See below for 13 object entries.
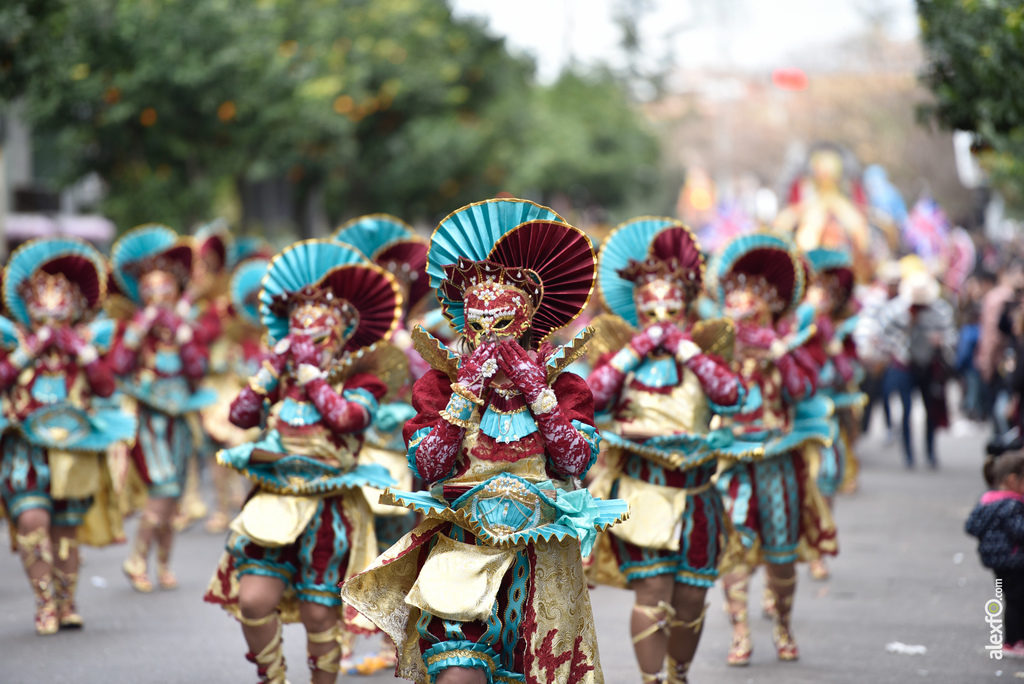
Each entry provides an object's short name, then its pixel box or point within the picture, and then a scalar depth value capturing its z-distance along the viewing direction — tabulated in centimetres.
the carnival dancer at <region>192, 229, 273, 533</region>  2299
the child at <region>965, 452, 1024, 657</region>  1380
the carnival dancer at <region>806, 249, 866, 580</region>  2022
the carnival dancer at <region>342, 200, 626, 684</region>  958
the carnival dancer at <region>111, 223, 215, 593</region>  1886
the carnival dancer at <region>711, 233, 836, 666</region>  1457
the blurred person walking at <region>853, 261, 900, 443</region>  3219
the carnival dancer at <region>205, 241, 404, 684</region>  1190
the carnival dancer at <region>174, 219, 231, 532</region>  2384
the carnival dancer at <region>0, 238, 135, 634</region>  1560
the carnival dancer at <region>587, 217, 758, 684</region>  1227
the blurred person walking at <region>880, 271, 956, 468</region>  3075
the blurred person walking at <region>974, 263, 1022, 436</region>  2930
